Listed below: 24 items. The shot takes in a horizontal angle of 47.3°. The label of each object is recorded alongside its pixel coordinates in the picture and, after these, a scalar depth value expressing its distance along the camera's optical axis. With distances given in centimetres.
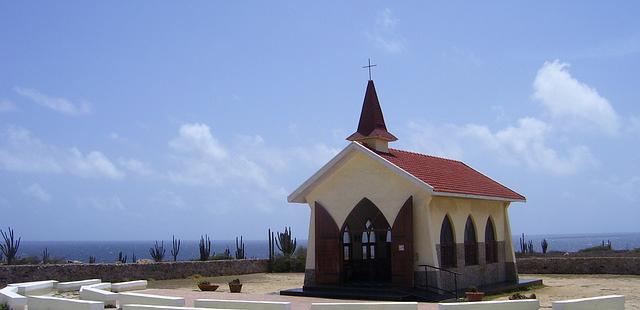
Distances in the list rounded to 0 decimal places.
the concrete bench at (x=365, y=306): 1551
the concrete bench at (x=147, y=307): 1608
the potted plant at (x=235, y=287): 2419
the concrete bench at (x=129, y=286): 2383
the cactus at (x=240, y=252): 4166
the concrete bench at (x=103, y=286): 2290
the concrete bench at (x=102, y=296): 1995
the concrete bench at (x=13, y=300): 1945
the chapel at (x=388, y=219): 2262
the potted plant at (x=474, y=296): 2014
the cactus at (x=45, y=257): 3999
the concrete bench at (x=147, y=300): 1738
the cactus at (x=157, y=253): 4003
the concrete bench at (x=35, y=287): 2272
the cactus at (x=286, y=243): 4094
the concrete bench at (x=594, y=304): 1488
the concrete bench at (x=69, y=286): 2470
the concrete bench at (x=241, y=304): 1619
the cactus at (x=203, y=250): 3978
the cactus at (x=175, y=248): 4381
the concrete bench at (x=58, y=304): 1705
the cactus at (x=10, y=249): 3609
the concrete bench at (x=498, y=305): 1502
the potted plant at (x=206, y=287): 2472
